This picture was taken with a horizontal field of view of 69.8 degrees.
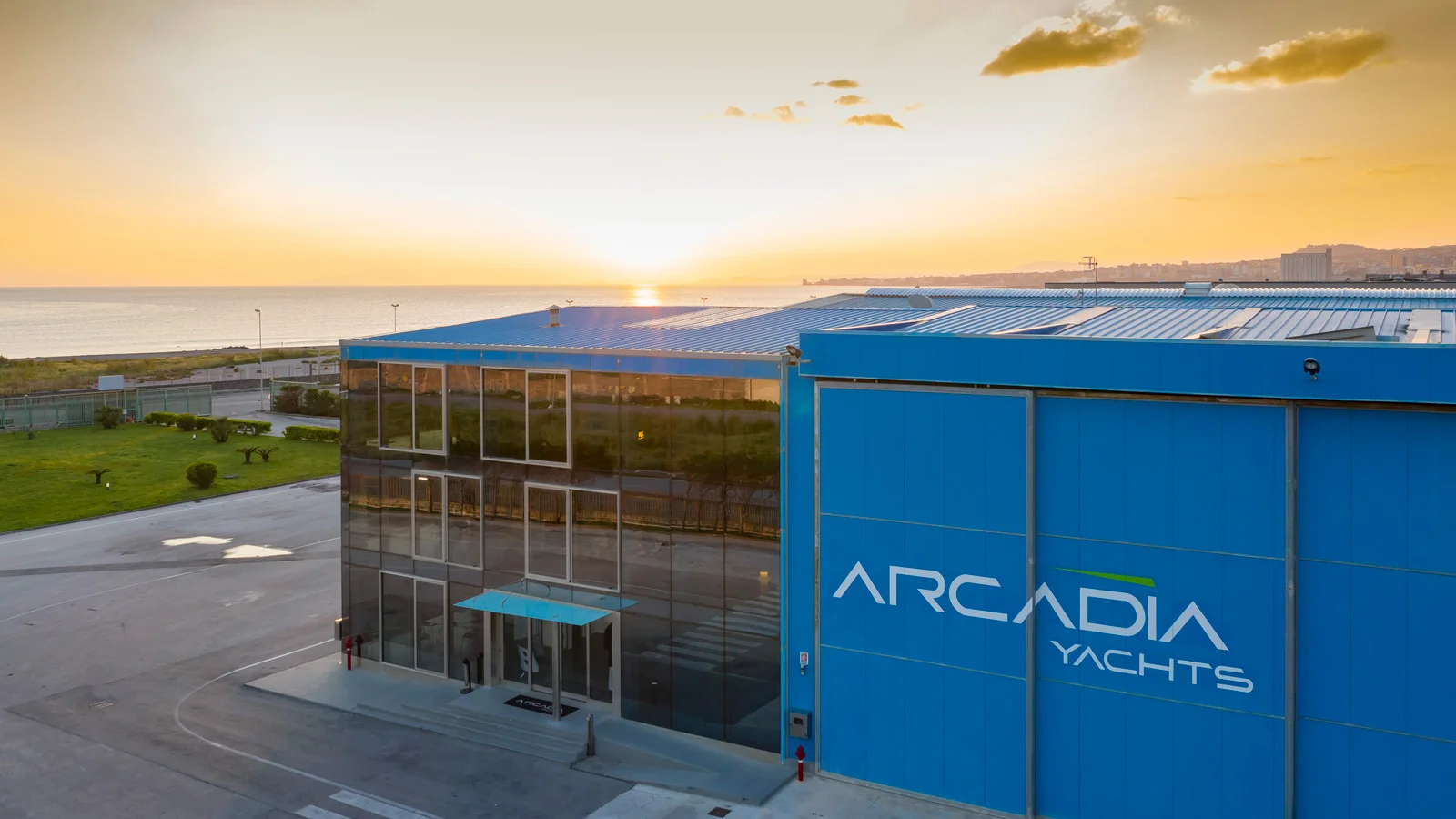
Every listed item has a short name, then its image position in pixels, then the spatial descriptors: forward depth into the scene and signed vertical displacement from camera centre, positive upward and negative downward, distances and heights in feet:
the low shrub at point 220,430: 228.22 -10.60
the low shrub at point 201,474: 177.99 -15.78
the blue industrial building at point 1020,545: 55.52 -10.89
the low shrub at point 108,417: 246.27 -8.04
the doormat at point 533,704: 84.43 -26.76
